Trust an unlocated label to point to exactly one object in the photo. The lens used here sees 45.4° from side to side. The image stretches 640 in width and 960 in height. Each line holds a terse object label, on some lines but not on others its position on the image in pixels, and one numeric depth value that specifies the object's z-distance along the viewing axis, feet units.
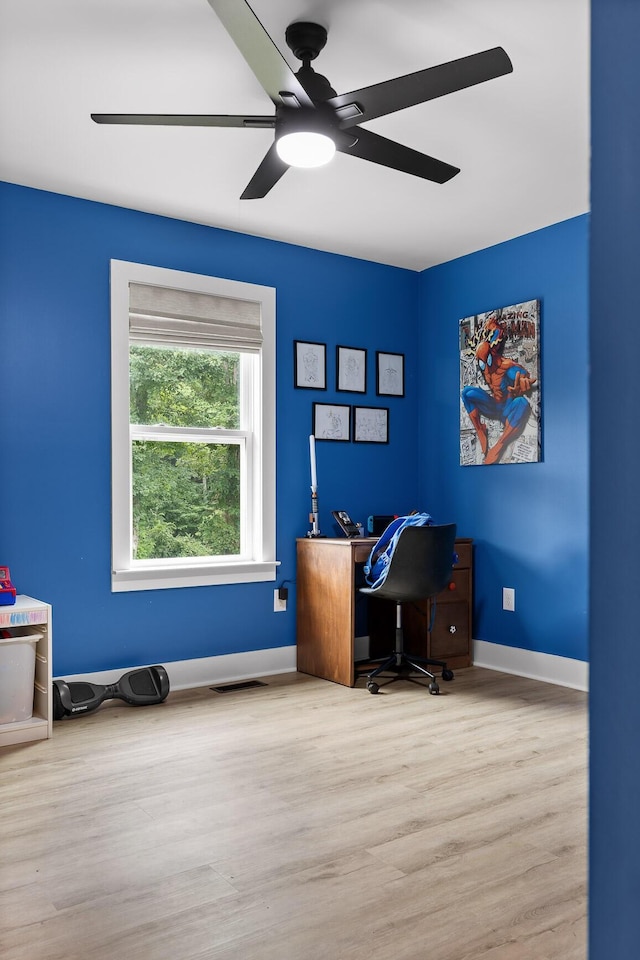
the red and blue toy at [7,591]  10.61
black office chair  12.59
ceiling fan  6.87
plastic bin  10.36
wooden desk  13.47
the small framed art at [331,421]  15.34
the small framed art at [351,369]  15.66
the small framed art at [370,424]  15.93
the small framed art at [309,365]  15.06
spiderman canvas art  14.21
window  13.03
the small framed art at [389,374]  16.25
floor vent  13.35
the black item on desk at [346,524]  14.85
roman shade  13.23
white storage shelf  10.37
